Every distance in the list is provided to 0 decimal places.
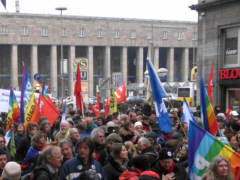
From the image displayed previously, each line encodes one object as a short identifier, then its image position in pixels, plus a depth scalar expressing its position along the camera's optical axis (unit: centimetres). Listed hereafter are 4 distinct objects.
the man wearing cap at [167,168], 616
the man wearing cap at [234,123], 1123
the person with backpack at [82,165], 606
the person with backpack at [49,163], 568
